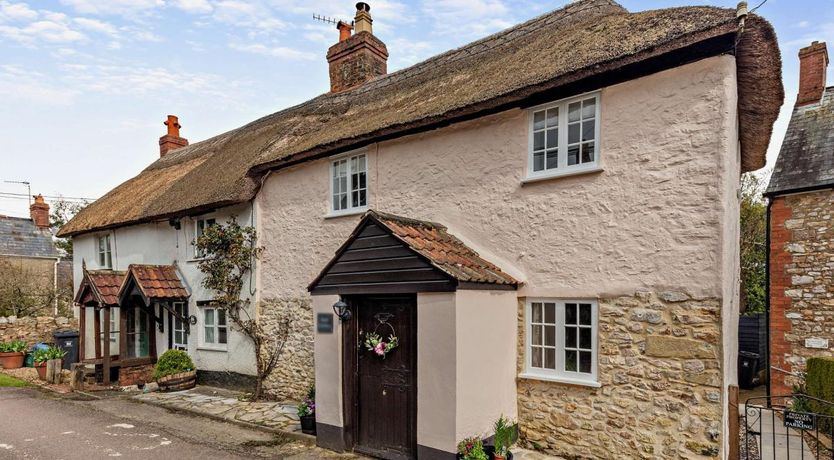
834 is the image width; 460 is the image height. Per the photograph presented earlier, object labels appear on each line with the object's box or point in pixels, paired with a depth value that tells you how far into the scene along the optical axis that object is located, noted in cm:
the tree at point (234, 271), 1111
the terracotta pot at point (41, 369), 1430
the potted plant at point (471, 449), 607
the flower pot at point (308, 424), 823
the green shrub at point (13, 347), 1611
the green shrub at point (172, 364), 1230
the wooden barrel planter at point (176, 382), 1204
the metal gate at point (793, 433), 626
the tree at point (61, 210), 3869
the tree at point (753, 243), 1997
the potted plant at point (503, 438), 625
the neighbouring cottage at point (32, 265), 2043
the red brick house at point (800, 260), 1044
